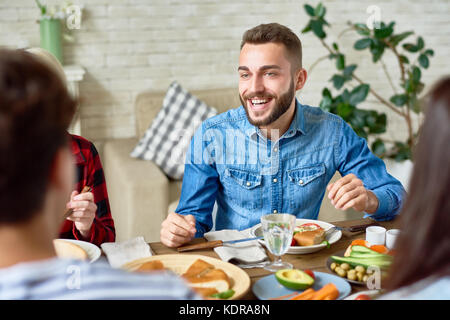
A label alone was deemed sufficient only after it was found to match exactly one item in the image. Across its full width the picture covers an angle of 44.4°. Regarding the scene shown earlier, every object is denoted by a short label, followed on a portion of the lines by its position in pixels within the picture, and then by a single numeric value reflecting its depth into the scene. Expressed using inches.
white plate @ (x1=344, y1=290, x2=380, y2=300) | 47.1
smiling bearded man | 77.9
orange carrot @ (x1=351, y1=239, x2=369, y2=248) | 59.7
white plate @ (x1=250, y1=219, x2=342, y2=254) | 58.8
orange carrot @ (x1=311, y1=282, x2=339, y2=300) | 46.9
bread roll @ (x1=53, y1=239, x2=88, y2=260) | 54.3
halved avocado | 48.9
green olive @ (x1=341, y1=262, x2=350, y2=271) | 53.2
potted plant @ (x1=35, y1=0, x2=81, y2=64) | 140.3
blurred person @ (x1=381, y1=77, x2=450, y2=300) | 29.9
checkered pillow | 132.6
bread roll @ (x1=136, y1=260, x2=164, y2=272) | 51.0
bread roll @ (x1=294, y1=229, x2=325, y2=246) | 59.4
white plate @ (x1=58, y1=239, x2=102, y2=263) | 55.8
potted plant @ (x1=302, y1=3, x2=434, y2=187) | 148.4
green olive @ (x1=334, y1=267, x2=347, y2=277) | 52.7
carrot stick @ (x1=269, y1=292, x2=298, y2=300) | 48.0
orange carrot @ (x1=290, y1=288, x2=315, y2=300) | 47.1
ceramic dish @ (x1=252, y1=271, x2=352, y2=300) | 48.7
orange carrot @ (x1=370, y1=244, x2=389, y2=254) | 58.7
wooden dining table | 53.4
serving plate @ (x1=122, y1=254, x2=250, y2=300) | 49.2
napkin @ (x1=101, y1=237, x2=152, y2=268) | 56.8
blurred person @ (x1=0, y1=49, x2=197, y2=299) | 26.7
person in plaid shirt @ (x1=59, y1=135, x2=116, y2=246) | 67.1
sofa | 122.0
